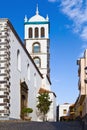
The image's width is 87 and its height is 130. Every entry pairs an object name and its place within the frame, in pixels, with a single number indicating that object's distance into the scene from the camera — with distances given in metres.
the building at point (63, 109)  47.00
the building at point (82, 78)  20.27
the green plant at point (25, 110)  17.89
